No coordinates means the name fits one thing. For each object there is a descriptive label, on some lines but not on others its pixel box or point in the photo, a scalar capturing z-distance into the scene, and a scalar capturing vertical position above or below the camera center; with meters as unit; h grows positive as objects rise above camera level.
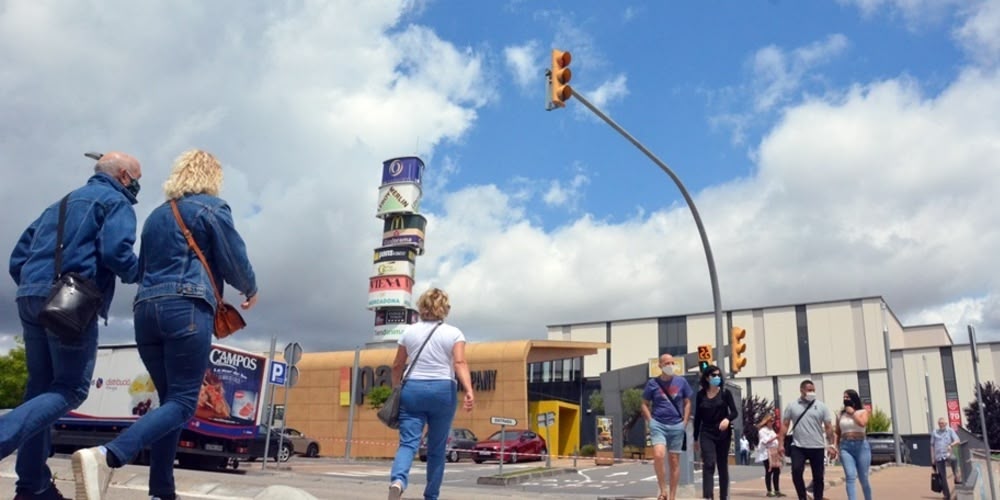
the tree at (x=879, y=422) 61.97 +2.15
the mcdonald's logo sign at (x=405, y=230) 59.94 +15.34
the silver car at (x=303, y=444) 33.16 -0.45
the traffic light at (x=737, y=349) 16.62 +2.00
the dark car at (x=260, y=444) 17.36 -0.28
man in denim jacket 3.72 +0.65
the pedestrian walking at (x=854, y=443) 9.28 +0.07
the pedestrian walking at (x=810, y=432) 9.33 +0.18
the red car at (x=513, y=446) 31.05 -0.28
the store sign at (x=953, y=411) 53.16 +2.72
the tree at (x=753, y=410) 58.96 +2.77
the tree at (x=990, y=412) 56.94 +2.84
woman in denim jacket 3.67 +0.56
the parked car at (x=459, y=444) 32.41 -0.25
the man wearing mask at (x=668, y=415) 8.60 +0.30
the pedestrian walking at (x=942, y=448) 14.34 +0.05
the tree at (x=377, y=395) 45.62 +2.27
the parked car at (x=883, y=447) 35.06 +0.11
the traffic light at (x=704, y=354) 14.81 +1.70
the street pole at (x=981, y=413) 11.77 +0.65
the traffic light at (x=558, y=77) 13.00 +5.82
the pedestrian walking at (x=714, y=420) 8.99 +0.27
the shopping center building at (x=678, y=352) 47.00 +5.60
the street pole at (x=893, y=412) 32.76 +1.62
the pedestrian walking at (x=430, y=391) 4.90 +0.28
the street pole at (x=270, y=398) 17.30 +0.78
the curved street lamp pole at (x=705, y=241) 14.73 +3.81
